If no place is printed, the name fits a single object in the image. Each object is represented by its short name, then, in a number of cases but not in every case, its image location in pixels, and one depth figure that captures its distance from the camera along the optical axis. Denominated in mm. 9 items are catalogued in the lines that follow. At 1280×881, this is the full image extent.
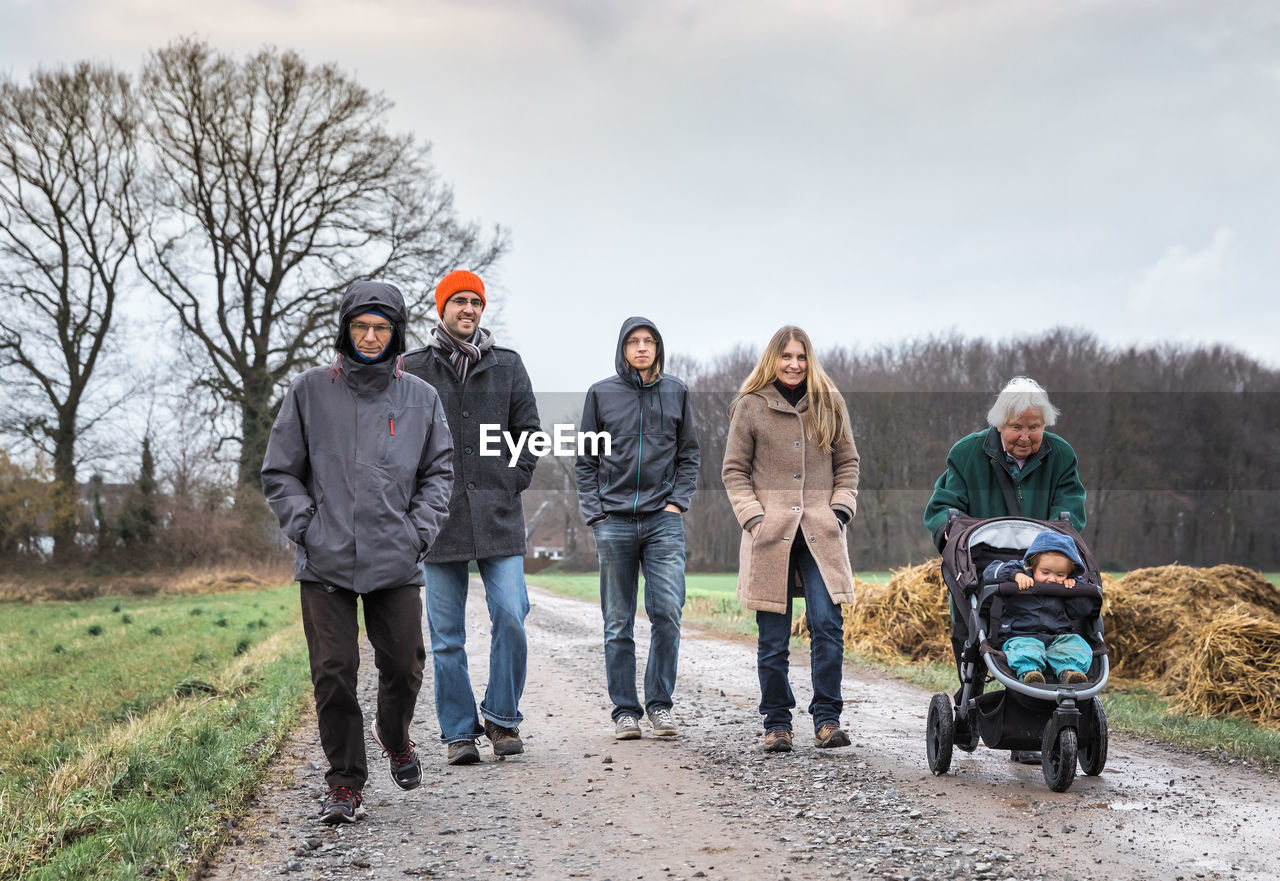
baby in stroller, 5109
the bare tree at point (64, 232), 33156
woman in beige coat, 6172
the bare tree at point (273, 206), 32875
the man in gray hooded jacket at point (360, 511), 4711
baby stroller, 4969
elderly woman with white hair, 5754
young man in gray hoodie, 6656
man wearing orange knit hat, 6000
